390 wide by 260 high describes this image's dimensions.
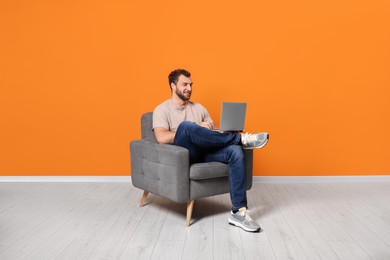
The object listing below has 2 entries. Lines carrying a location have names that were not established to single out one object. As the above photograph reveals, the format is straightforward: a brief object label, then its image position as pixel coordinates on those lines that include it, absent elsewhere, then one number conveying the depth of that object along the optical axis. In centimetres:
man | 279
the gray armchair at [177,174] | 275
